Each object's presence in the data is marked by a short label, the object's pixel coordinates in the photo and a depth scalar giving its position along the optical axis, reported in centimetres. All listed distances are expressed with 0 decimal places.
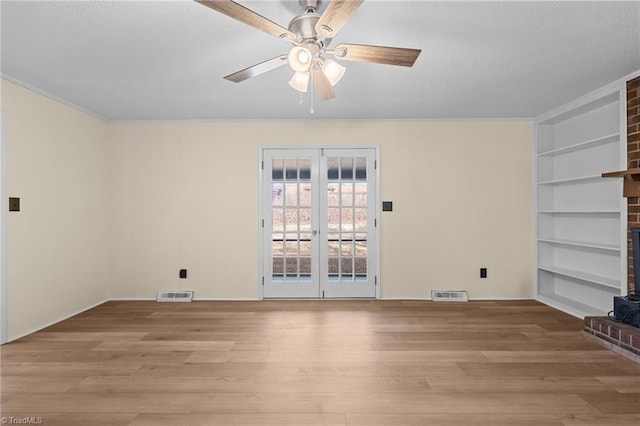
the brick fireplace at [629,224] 304
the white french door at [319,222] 489
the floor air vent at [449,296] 475
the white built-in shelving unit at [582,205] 380
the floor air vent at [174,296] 480
